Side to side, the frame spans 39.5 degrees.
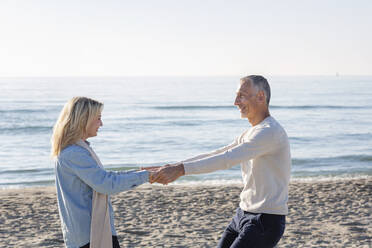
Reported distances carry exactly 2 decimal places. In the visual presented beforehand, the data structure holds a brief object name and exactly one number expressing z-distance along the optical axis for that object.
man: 3.50
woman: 3.20
